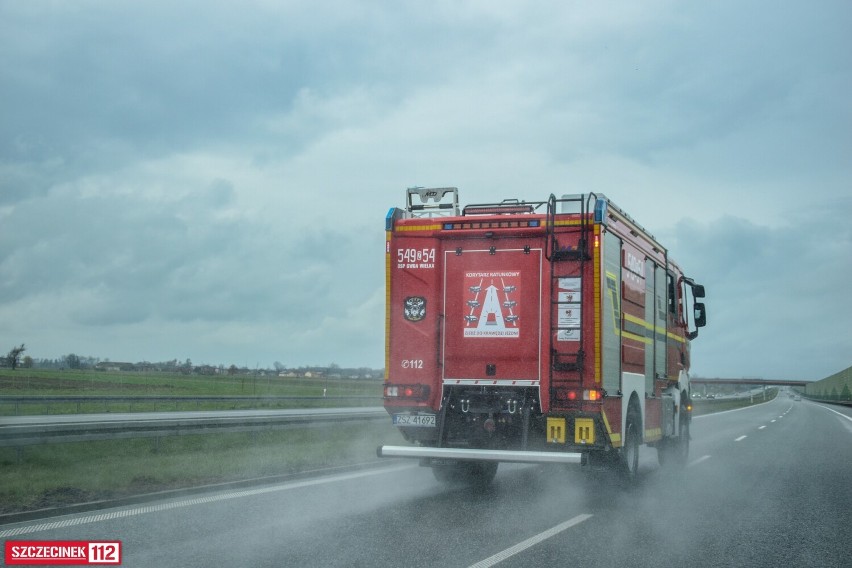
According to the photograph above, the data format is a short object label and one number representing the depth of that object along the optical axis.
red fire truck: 9.85
